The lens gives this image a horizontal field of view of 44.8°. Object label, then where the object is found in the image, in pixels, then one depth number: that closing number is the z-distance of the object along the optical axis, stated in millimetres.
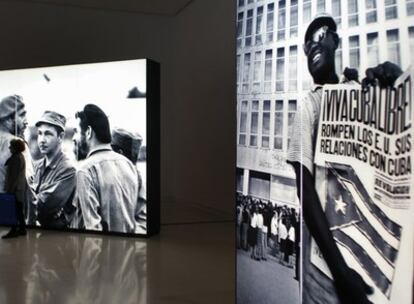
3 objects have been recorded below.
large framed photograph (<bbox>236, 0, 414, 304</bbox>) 2125
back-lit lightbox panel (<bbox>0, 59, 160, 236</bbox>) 7918
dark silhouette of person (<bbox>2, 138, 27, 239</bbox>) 7961
